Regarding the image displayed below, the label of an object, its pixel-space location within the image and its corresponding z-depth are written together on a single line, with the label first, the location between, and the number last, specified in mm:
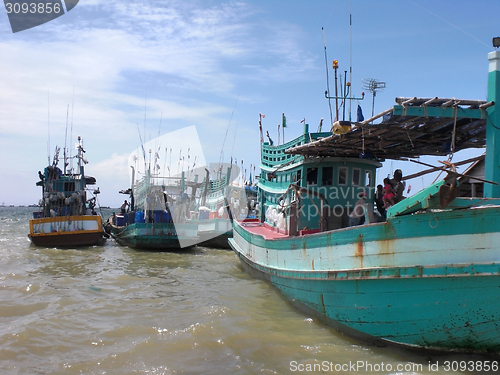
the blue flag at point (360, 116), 10609
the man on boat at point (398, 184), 9055
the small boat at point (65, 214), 21328
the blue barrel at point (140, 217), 22719
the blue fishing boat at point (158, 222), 20656
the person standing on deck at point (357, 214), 9078
